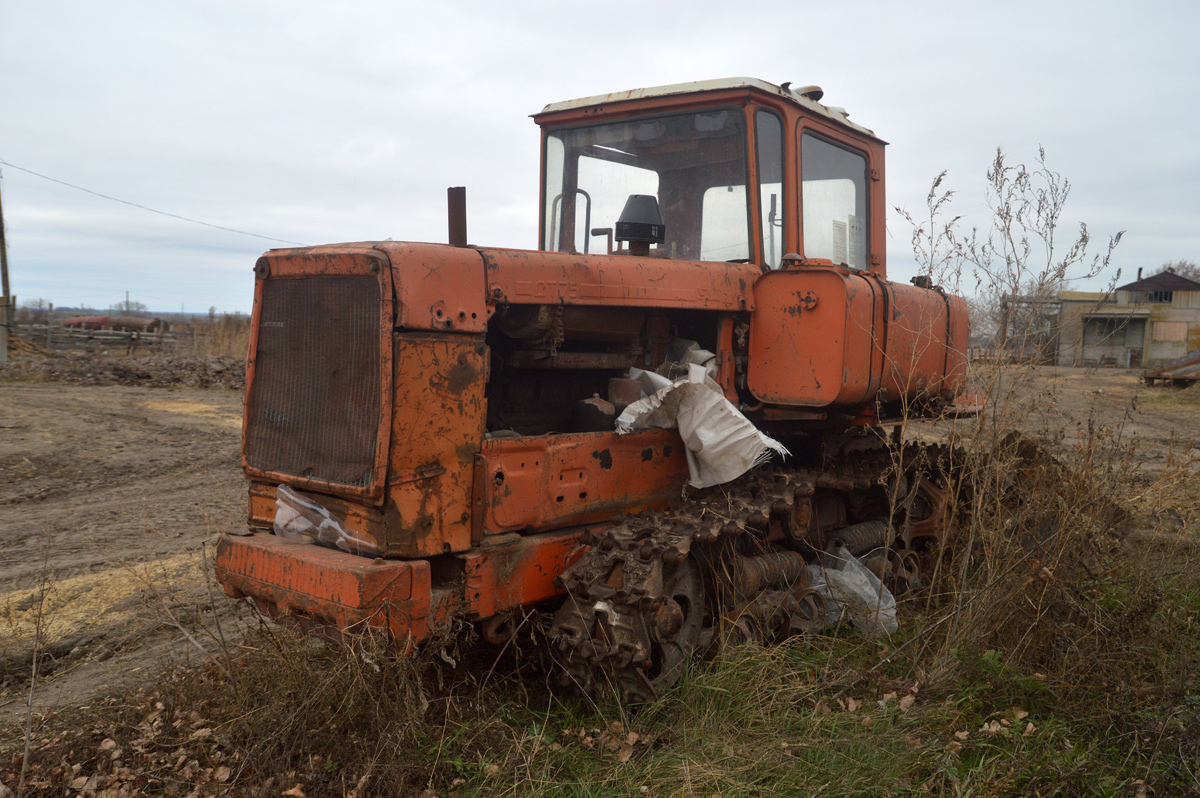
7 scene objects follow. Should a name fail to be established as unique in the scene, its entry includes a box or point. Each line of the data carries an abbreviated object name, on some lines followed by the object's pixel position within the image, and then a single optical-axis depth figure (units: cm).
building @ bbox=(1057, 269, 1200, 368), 4142
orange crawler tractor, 325
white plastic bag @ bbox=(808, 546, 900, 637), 441
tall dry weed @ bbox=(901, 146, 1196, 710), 384
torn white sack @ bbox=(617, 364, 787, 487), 385
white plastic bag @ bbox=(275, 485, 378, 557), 336
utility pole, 1806
